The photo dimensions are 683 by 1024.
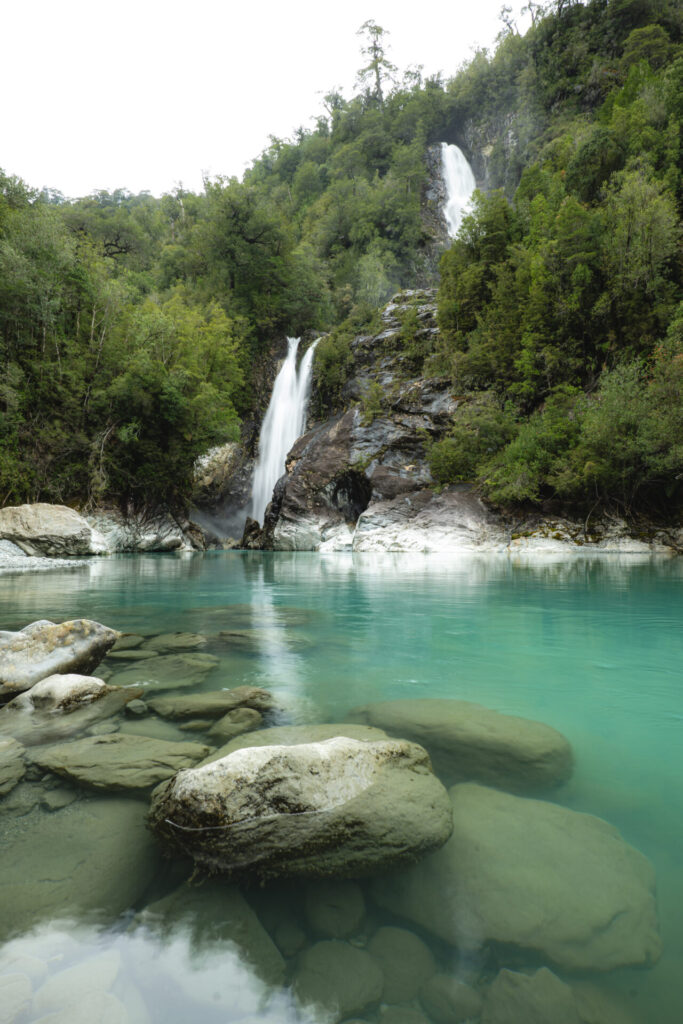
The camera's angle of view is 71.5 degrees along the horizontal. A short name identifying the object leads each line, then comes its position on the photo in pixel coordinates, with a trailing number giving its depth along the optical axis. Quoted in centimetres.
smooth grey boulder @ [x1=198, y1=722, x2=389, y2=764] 213
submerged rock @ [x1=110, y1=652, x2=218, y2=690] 316
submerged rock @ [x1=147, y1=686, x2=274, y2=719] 263
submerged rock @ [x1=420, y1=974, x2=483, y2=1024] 96
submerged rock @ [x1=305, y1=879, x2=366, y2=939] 122
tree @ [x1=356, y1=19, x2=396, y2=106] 4825
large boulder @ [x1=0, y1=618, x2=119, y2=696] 307
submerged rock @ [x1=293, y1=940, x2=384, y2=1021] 99
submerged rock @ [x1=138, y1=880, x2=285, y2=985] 112
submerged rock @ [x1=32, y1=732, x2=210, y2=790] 192
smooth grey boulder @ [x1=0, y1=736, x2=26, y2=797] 191
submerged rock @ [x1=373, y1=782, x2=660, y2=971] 113
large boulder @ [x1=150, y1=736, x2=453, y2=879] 144
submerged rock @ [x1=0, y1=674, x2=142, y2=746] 242
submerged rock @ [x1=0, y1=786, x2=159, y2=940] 128
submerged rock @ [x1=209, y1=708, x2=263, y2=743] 236
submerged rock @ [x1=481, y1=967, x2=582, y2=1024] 95
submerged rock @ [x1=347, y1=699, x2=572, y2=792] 195
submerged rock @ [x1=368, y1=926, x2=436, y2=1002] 103
